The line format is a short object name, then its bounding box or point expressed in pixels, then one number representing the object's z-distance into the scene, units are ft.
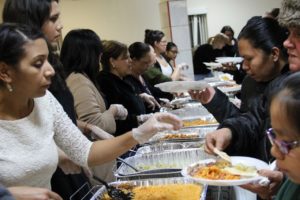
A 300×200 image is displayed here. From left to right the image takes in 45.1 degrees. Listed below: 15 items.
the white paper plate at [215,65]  11.81
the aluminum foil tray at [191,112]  8.36
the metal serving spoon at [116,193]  4.20
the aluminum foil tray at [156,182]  4.49
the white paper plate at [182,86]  5.11
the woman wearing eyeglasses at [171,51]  15.93
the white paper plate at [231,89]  9.61
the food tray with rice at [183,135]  6.22
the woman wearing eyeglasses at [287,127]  2.31
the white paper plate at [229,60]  10.34
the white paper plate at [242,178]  3.21
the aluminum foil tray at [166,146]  5.85
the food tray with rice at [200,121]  7.17
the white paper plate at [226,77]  12.35
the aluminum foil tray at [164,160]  5.18
